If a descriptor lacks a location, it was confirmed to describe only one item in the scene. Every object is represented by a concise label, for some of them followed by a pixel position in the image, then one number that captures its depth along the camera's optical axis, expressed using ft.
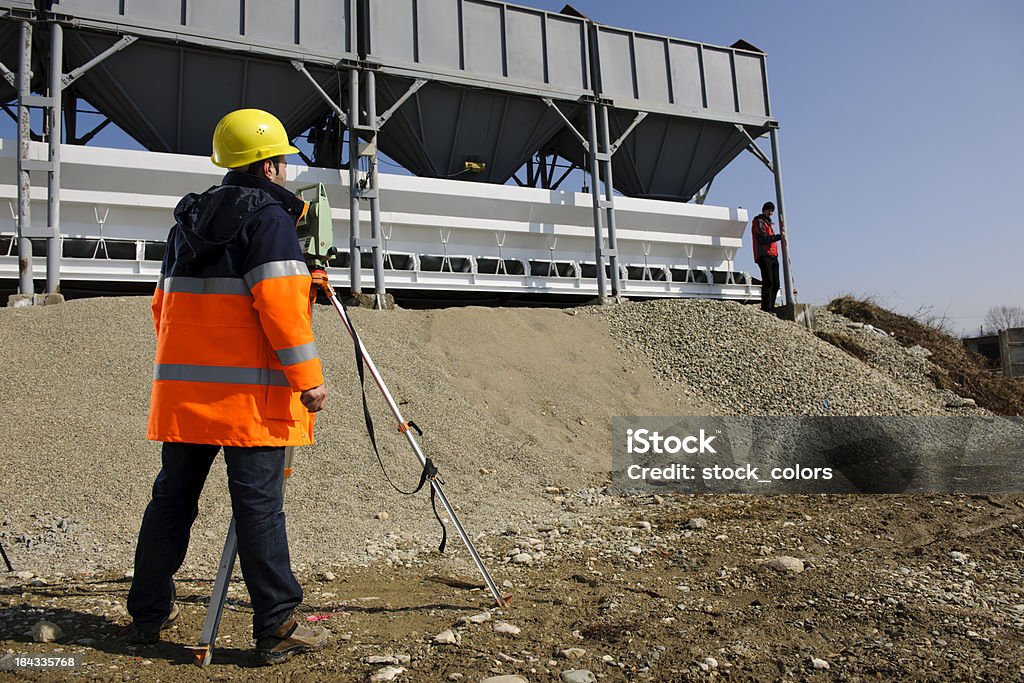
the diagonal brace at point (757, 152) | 47.95
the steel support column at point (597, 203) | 41.60
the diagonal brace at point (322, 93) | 34.94
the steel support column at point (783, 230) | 45.29
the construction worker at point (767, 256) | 44.60
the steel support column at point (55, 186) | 30.14
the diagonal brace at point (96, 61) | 30.73
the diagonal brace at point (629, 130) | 42.94
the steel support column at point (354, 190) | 35.35
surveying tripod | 8.25
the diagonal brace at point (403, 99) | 35.96
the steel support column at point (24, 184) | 29.48
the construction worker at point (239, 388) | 8.25
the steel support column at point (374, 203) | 35.40
